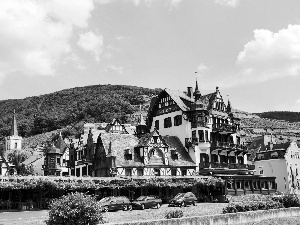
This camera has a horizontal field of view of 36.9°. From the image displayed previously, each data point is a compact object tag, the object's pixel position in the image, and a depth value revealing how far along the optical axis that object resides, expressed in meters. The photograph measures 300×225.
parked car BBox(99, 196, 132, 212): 44.87
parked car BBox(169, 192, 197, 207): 50.17
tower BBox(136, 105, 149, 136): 78.18
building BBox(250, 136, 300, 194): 84.88
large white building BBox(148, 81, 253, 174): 72.69
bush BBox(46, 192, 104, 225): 24.91
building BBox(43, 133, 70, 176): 79.75
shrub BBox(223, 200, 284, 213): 36.69
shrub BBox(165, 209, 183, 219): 31.62
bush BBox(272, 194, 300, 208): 42.69
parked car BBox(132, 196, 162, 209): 47.41
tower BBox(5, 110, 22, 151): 157.38
